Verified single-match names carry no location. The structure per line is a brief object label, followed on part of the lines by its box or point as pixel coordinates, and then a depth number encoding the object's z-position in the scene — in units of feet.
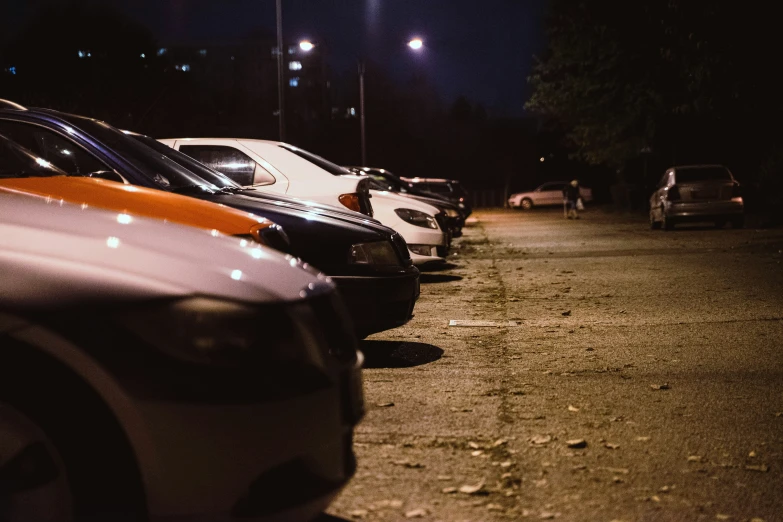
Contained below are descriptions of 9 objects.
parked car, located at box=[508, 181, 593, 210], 222.69
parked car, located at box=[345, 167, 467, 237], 66.85
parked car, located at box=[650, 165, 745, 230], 87.86
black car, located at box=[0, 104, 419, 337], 23.52
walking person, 143.95
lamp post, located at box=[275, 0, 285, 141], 80.08
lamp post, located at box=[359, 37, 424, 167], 124.88
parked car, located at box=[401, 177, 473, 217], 121.49
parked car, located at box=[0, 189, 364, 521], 9.96
